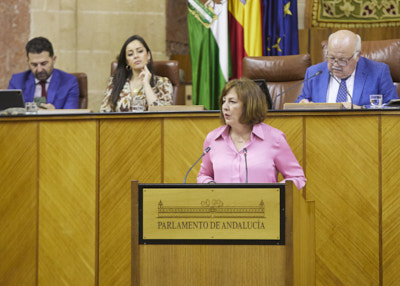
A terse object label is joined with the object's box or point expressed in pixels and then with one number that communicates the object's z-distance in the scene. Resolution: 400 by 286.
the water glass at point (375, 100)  6.46
